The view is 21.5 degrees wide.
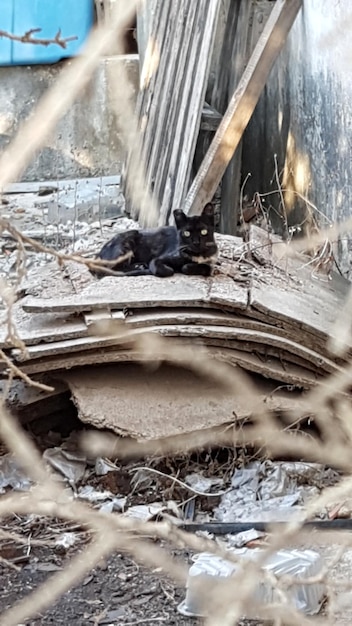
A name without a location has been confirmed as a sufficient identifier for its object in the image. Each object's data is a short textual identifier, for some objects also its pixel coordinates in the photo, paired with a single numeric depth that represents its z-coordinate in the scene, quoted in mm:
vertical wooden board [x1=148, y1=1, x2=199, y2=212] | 7168
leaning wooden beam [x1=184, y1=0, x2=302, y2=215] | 6066
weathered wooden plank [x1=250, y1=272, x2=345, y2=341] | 4184
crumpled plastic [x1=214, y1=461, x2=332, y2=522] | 3795
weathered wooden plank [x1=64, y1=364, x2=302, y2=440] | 4160
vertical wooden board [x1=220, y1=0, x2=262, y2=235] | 7012
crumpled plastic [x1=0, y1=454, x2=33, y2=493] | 4137
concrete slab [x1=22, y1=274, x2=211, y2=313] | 4125
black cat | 4668
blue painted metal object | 10172
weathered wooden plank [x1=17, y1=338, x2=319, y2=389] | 4098
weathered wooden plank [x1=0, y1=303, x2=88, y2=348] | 4051
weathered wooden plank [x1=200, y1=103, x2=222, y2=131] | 6742
